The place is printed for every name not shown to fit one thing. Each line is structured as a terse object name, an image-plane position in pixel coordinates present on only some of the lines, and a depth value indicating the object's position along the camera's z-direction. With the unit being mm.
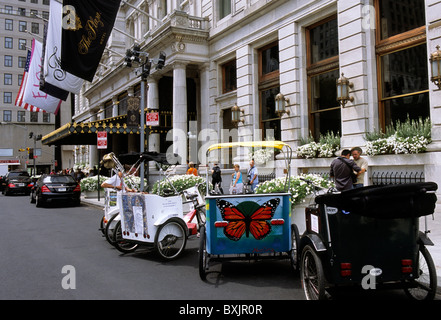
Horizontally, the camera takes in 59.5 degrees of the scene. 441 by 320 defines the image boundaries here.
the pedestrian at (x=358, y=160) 9555
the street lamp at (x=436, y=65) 10844
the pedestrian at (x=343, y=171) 8453
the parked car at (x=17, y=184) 29016
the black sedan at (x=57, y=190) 18297
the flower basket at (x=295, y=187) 8815
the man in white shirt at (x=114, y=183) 9102
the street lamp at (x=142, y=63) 15162
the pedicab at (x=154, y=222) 7180
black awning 23141
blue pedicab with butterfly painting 5789
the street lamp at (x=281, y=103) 17125
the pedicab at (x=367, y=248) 4223
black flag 16906
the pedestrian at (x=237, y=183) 13648
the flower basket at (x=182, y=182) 14247
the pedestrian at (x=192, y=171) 17734
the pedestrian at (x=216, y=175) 15995
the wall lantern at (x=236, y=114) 19812
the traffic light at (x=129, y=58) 15384
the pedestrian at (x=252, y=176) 15038
